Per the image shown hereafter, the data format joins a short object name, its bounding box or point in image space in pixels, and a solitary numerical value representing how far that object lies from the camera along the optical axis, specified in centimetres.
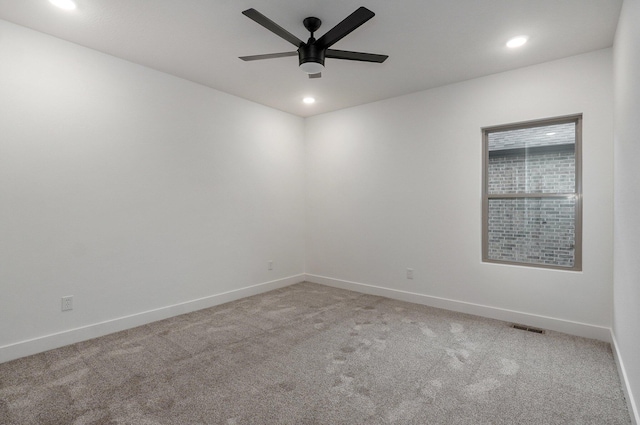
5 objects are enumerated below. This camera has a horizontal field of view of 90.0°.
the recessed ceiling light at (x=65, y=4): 232
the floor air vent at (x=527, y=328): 320
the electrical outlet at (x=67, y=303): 288
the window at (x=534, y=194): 328
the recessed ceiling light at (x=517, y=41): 278
